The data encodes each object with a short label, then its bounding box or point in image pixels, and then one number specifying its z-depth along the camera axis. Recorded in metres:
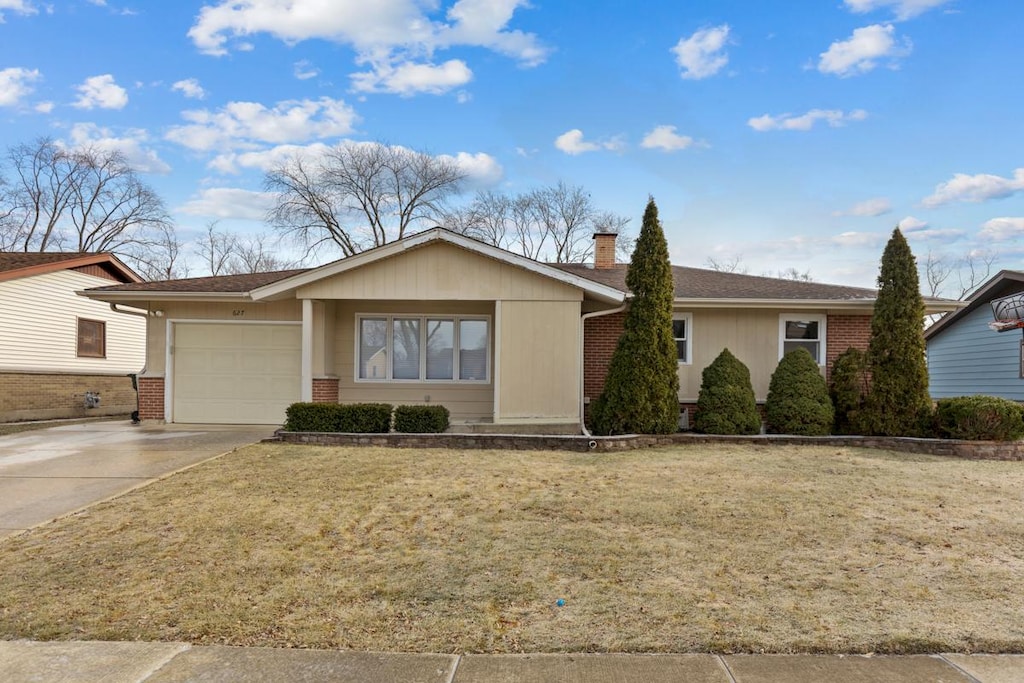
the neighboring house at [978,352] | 17.50
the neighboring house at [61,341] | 16.97
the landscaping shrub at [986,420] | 10.32
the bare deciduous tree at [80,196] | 36.09
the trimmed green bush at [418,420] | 10.63
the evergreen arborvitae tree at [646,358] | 10.90
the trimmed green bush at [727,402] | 11.34
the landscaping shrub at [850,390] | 11.59
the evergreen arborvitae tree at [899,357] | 11.11
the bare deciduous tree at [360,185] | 39.66
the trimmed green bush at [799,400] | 11.46
